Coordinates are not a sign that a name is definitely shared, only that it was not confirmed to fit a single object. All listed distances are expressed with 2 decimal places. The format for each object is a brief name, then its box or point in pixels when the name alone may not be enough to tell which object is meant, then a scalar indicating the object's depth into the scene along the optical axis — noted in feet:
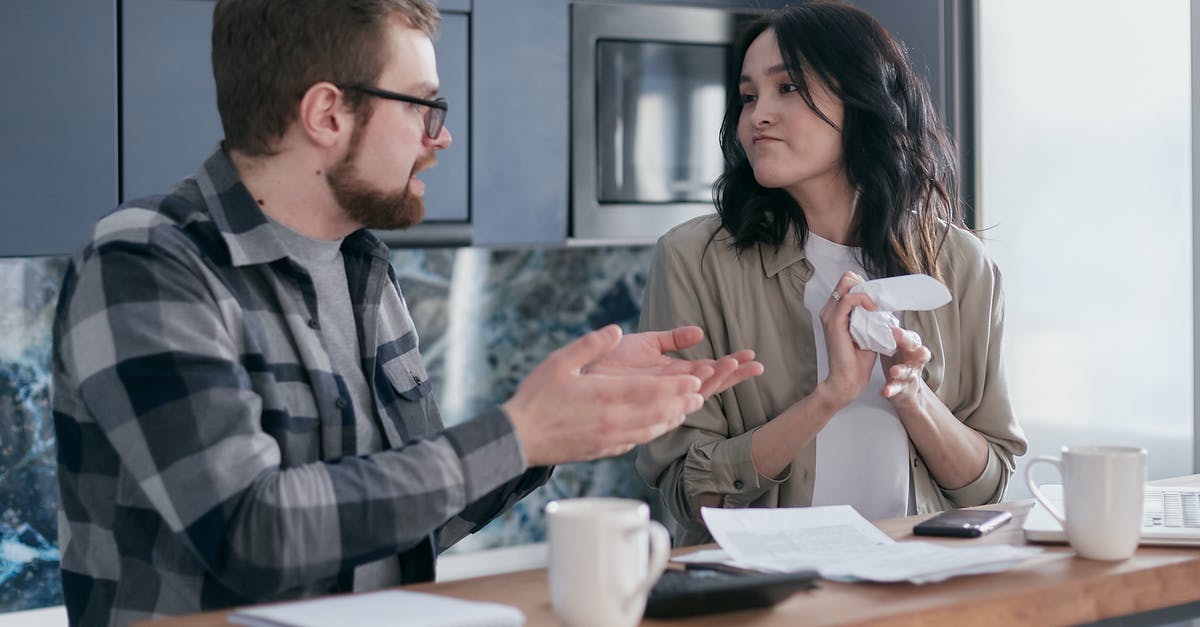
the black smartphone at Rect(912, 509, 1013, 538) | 4.61
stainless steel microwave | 9.37
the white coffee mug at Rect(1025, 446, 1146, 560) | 4.21
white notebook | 3.26
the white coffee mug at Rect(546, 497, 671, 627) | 3.31
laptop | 4.49
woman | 6.20
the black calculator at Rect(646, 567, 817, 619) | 3.50
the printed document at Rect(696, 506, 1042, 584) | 3.94
